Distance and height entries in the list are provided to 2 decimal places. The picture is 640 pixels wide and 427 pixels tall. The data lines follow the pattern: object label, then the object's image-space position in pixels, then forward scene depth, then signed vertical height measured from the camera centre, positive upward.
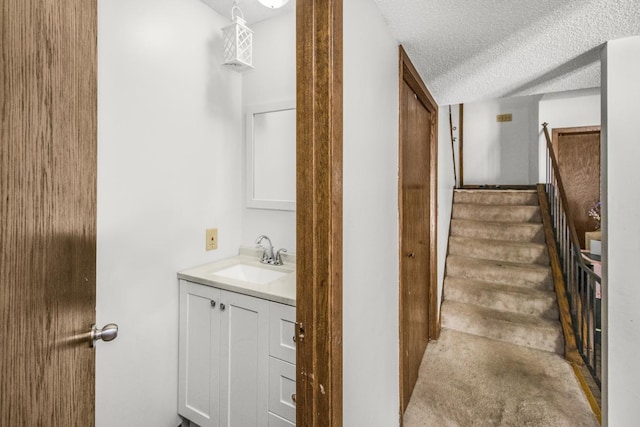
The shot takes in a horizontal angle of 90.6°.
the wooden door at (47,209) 0.41 +0.01
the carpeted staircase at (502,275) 2.82 -0.63
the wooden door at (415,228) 1.78 -0.10
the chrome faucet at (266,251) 2.02 -0.25
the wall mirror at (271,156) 2.05 +0.39
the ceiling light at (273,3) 1.58 +1.06
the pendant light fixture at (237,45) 1.74 +0.95
